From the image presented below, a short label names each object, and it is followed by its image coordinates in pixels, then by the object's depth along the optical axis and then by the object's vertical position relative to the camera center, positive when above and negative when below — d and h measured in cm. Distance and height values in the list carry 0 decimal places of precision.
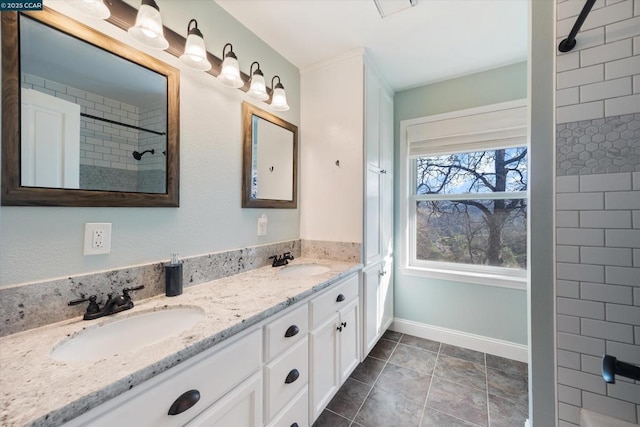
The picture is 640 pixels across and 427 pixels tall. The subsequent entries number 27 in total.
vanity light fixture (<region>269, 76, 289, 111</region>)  171 +79
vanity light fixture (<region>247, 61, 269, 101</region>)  155 +80
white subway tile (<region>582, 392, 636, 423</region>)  89 -70
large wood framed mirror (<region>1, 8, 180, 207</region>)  80 +37
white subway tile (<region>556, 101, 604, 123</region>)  94 +40
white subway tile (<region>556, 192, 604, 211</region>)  94 +6
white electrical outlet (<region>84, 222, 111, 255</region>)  95 -9
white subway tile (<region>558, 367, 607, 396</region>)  93 -63
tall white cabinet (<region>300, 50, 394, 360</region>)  191 +41
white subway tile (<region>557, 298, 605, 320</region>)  94 -36
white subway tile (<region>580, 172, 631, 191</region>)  90 +13
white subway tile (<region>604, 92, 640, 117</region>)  90 +40
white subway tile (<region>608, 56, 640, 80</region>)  90 +54
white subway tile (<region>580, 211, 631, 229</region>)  90 -1
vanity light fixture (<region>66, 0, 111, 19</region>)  88 +75
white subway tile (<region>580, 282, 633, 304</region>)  90 -28
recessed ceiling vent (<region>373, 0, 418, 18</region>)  145 +124
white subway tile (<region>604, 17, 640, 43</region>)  90 +68
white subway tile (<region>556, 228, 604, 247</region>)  94 -8
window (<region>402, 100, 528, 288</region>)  212 +16
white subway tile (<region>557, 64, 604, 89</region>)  94 +54
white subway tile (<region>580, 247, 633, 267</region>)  90 -15
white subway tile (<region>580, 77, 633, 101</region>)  91 +47
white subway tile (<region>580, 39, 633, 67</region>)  91 +61
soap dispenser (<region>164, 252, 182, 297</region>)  114 -30
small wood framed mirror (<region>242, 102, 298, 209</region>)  161 +39
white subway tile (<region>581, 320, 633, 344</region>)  90 -42
